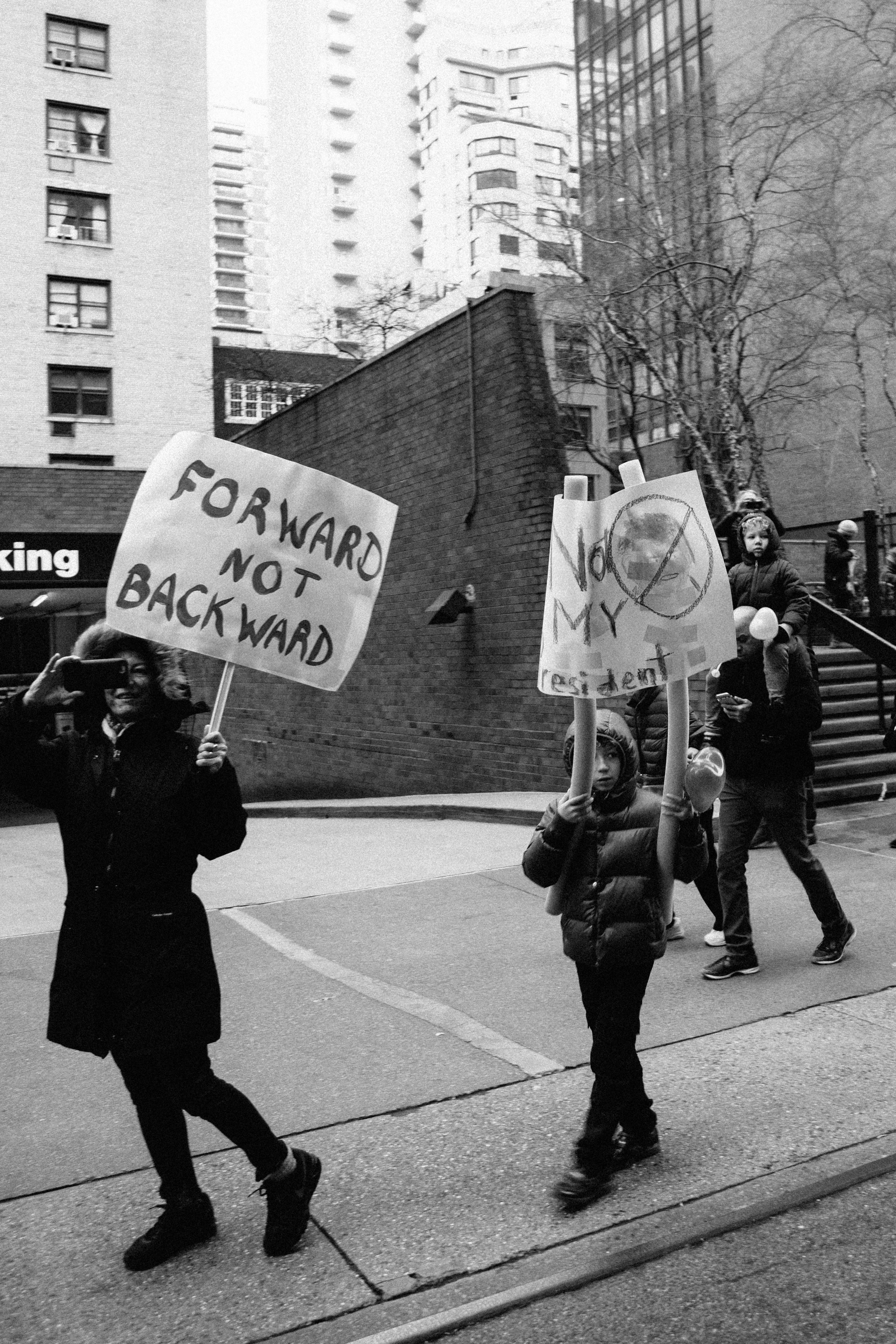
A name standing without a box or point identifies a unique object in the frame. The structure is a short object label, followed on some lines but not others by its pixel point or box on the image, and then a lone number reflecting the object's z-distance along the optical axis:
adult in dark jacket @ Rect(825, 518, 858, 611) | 13.55
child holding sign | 3.35
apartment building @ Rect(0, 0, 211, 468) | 34.38
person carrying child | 5.29
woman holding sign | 2.99
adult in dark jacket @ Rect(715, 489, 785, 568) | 6.25
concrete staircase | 9.64
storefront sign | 16.31
